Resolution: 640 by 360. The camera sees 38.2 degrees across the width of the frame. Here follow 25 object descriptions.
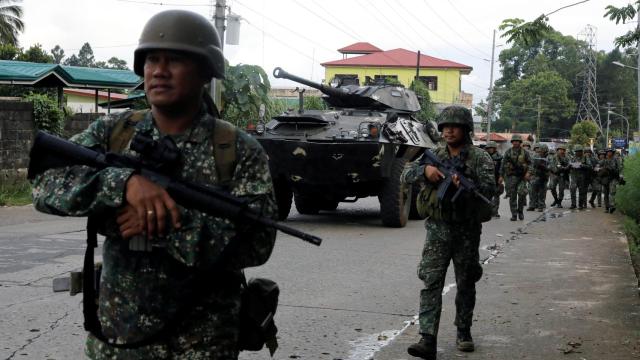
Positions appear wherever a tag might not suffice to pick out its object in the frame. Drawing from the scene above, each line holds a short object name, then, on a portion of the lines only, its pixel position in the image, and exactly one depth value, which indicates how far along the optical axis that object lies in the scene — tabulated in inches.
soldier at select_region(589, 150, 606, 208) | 880.3
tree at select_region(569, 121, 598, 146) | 2561.5
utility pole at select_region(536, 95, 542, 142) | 3093.0
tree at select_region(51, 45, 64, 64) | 4117.9
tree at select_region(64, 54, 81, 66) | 4198.8
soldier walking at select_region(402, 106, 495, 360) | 225.3
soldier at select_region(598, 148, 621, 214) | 835.4
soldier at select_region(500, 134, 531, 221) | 673.6
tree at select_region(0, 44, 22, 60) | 1531.7
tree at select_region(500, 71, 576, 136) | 3277.6
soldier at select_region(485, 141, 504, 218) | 677.3
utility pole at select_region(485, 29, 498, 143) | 2391.0
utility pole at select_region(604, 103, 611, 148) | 3062.3
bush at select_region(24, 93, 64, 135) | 674.8
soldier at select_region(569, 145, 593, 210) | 876.0
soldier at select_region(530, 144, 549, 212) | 814.5
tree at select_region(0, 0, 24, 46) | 1988.2
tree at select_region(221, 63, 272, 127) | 853.8
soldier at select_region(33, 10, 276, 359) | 101.5
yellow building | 3245.6
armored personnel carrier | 502.0
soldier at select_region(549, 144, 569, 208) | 903.1
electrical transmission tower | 2679.4
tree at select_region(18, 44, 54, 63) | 1581.9
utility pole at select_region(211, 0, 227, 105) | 727.1
